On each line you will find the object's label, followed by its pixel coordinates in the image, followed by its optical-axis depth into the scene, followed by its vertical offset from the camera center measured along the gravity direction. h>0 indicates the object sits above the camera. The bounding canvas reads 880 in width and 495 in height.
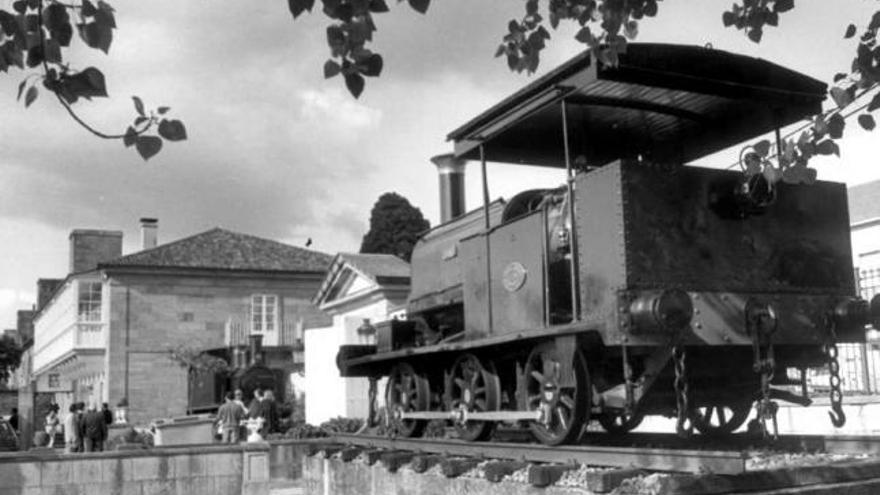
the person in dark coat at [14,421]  30.17 -0.45
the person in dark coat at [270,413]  18.05 -0.25
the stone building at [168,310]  39.25 +3.64
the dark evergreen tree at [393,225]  52.81 +8.76
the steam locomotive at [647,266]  7.36 +0.94
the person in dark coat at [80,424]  19.45 -0.38
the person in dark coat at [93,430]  19.06 -0.48
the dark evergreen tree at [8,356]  63.00 +3.07
